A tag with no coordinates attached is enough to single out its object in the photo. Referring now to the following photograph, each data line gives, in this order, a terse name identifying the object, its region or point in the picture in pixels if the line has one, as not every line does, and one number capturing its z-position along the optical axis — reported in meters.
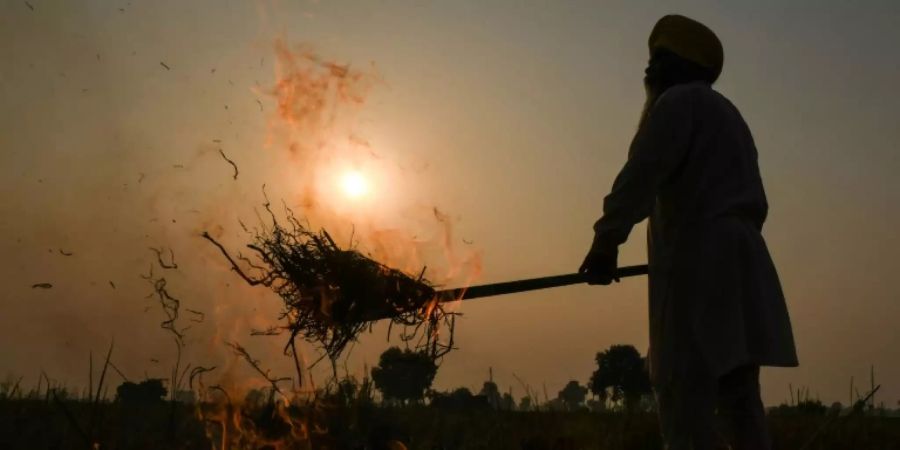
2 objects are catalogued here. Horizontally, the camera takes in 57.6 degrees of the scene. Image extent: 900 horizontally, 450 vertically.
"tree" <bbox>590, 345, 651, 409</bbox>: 73.69
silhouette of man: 4.25
